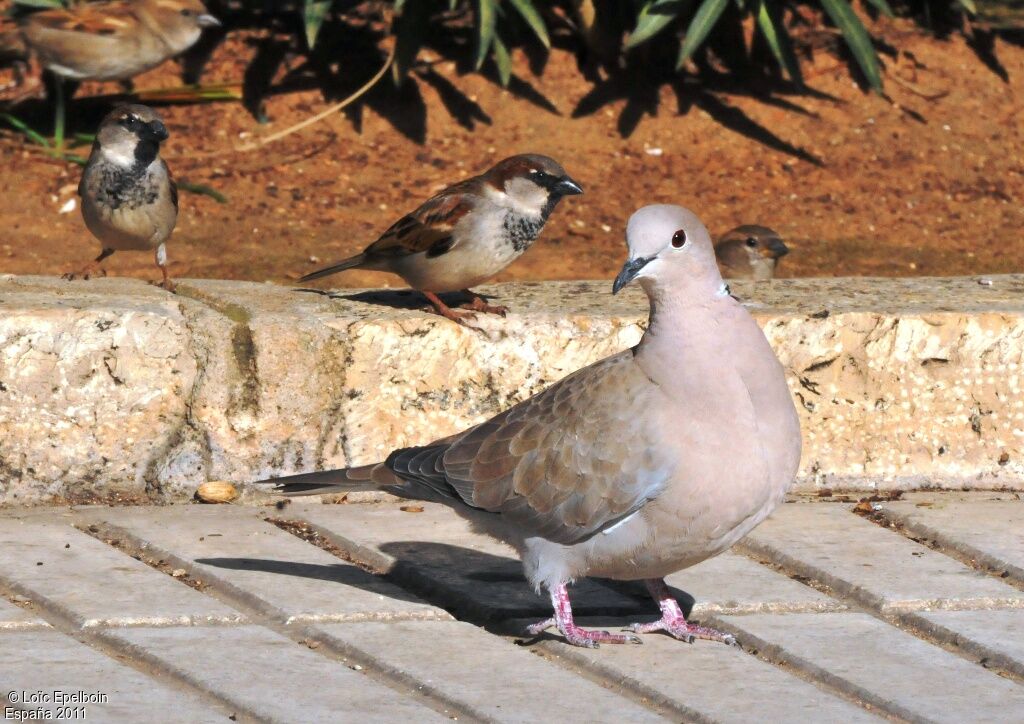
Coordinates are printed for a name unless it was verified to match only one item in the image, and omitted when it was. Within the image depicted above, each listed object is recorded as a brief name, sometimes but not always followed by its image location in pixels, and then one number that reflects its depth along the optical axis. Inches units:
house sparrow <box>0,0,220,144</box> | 610.5
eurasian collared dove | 295.4
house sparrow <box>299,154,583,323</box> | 431.5
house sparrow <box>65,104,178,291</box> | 472.7
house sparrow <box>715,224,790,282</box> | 518.0
